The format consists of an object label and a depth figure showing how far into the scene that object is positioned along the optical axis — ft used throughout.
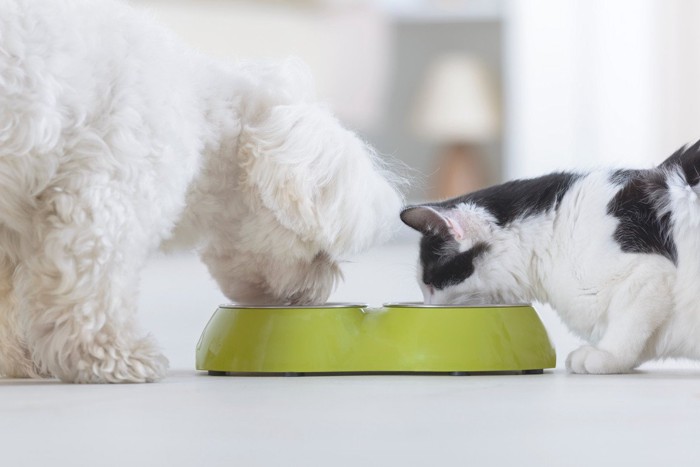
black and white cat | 12.20
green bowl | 12.06
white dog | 10.67
